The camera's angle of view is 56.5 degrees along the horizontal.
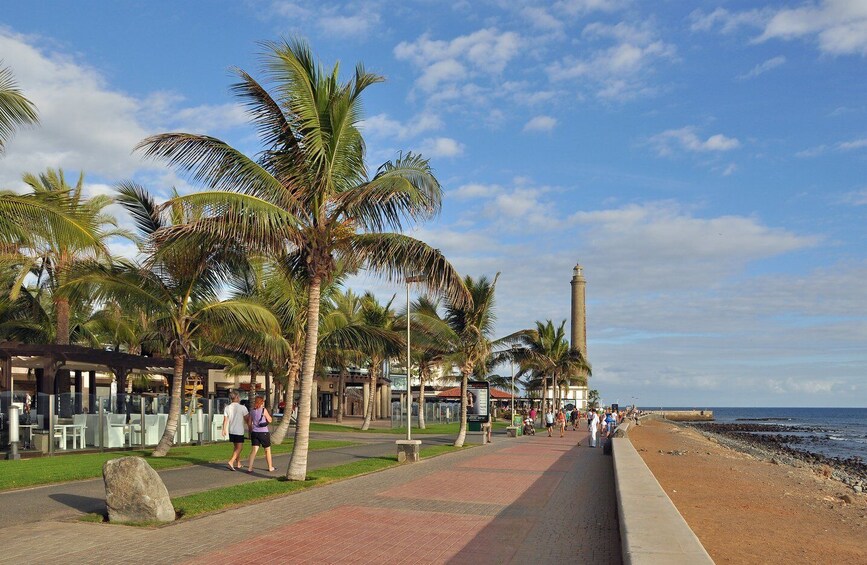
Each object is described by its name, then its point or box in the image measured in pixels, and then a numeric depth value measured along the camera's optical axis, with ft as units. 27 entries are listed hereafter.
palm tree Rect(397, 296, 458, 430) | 89.15
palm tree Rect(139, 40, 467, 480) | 45.34
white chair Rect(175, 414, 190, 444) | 76.64
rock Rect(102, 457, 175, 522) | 32.01
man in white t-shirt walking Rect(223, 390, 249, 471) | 52.90
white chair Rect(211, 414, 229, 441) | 82.02
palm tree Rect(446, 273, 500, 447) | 93.81
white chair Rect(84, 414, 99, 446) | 67.77
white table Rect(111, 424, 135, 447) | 71.15
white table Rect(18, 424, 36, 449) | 64.08
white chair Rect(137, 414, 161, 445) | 72.69
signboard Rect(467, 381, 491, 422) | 116.26
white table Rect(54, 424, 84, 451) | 64.54
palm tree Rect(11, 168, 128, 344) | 39.42
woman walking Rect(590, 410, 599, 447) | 95.91
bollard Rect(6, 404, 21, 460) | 59.00
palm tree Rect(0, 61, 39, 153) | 38.60
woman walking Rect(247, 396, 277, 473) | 51.75
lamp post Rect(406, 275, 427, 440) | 51.06
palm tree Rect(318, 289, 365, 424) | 94.79
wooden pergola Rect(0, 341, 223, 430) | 69.72
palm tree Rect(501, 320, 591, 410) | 180.34
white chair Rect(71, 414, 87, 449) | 66.23
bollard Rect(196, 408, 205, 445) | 79.25
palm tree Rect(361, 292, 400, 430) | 128.88
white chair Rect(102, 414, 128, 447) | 68.49
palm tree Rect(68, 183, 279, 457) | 59.88
